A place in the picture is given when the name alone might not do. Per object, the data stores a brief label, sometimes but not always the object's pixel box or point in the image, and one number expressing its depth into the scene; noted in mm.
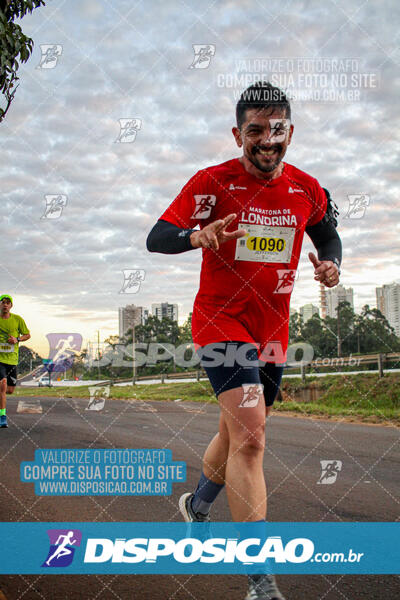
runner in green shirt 9070
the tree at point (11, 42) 3488
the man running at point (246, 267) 2650
